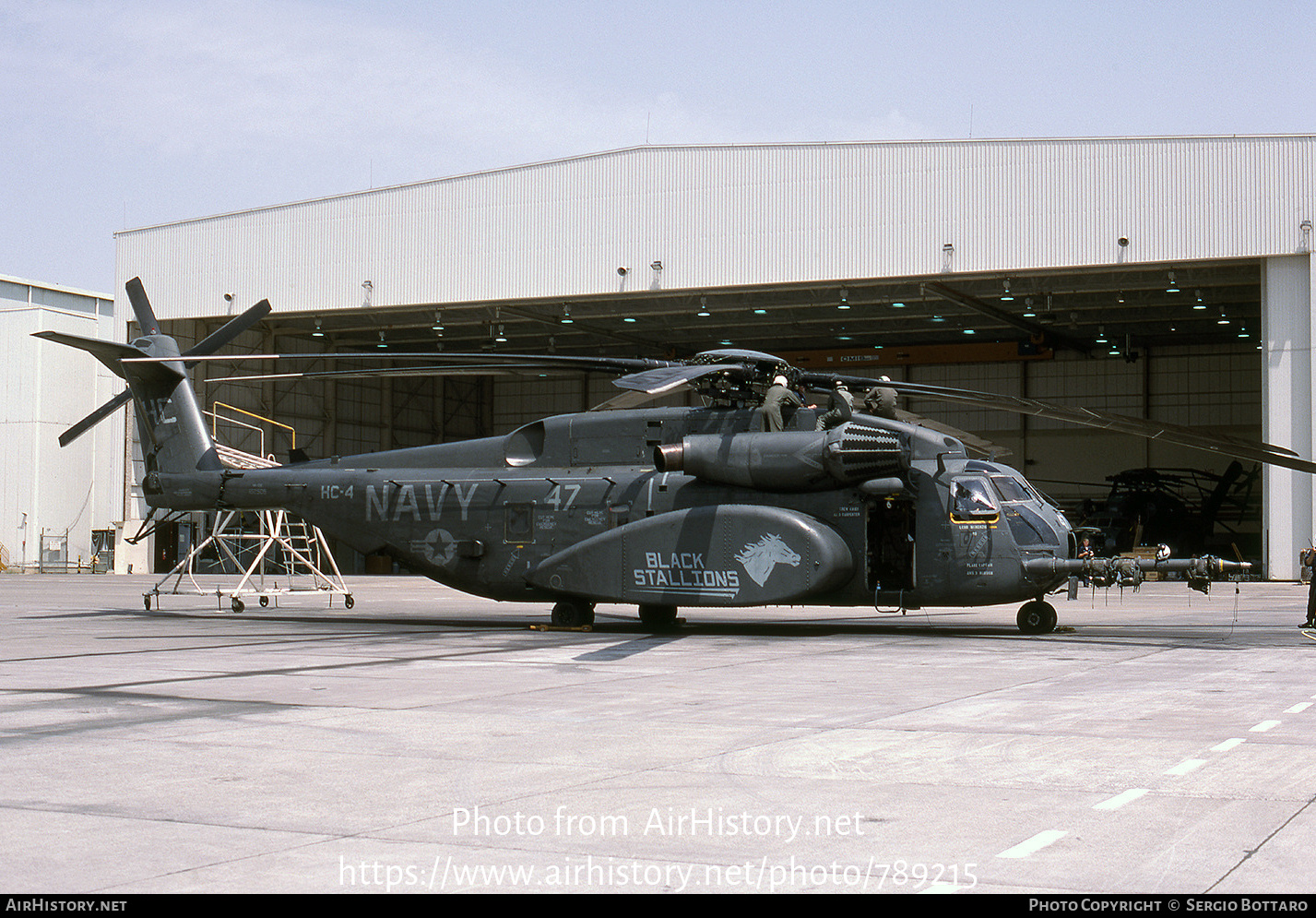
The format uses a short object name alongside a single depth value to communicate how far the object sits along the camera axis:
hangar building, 35.00
